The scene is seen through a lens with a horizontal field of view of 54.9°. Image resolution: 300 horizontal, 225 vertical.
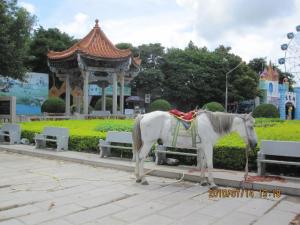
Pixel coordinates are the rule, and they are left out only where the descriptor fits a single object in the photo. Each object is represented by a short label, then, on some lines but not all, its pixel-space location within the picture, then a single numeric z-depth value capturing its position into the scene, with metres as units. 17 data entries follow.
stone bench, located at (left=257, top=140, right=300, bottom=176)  5.90
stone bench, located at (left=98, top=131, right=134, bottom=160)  8.26
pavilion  20.58
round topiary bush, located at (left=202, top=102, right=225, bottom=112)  20.83
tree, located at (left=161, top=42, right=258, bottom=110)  39.61
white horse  6.06
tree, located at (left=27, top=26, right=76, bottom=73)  33.60
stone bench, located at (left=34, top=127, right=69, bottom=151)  10.08
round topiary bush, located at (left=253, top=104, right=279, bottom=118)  22.71
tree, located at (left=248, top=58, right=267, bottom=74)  56.25
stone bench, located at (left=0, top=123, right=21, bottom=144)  11.95
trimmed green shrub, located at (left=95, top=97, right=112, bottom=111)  28.19
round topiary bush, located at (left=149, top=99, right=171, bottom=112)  21.50
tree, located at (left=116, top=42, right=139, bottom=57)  40.44
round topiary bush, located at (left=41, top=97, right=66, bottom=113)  23.55
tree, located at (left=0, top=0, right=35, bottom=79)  13.11
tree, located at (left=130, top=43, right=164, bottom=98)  38.44
